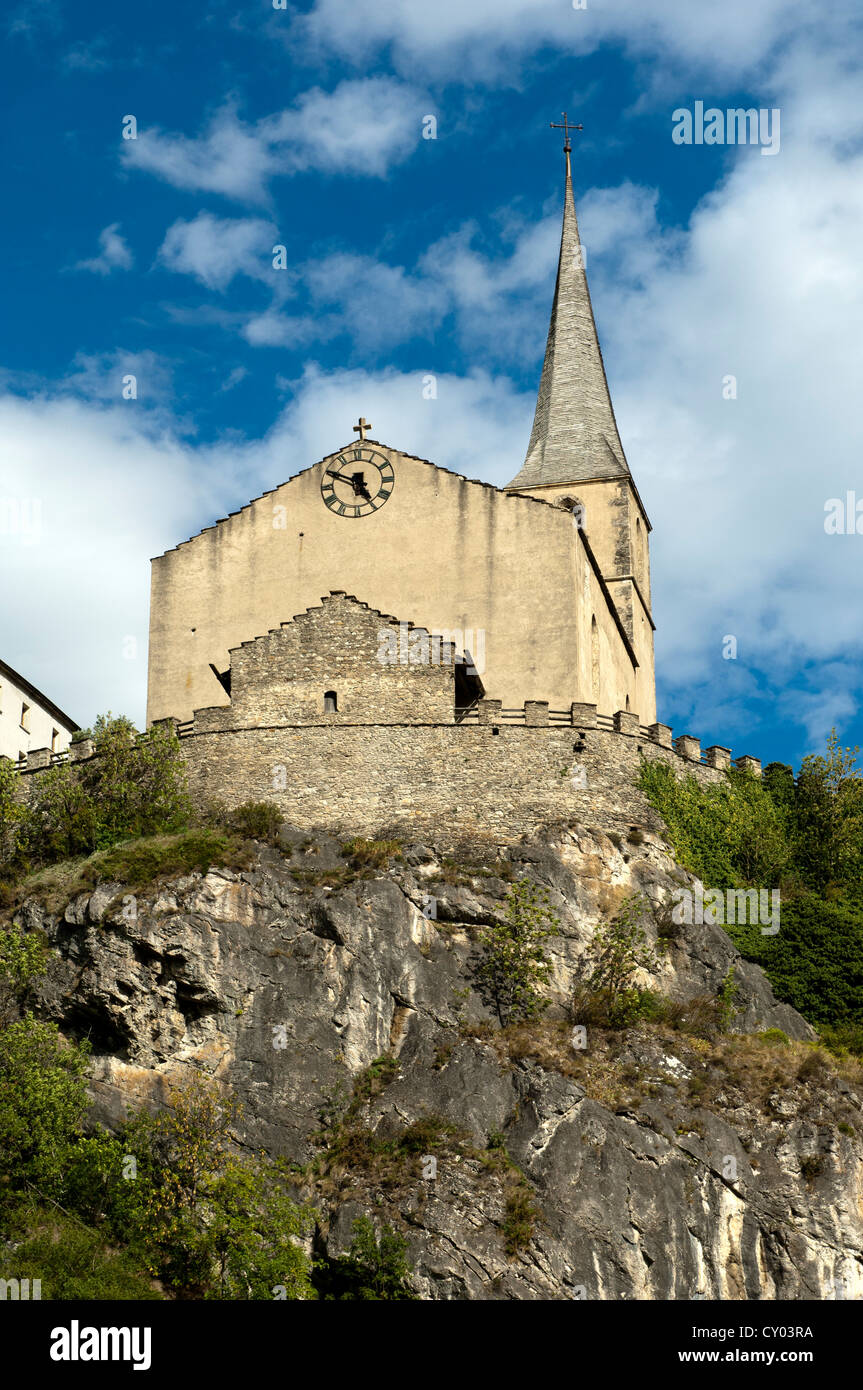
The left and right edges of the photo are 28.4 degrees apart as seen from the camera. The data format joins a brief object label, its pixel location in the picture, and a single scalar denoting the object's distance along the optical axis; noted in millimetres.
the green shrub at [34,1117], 37781
